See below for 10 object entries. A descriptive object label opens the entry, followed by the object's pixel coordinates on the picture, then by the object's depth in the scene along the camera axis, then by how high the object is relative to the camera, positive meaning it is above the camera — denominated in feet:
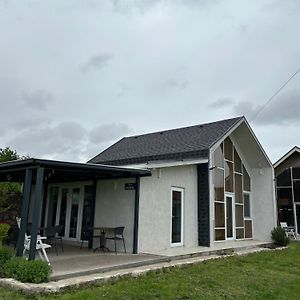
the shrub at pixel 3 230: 25.99 -0.58
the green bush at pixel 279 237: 46.50 -0.84
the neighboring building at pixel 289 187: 69.36 +8.80
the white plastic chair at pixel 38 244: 24.91 -1.47
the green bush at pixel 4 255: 22.76 -2.10
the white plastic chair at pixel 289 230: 63.61 +0.21
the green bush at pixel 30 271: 20.12 -2.75
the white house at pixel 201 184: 35.73 +5.40
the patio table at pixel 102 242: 34.17 -1.60
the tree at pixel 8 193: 46.12 +3.97
